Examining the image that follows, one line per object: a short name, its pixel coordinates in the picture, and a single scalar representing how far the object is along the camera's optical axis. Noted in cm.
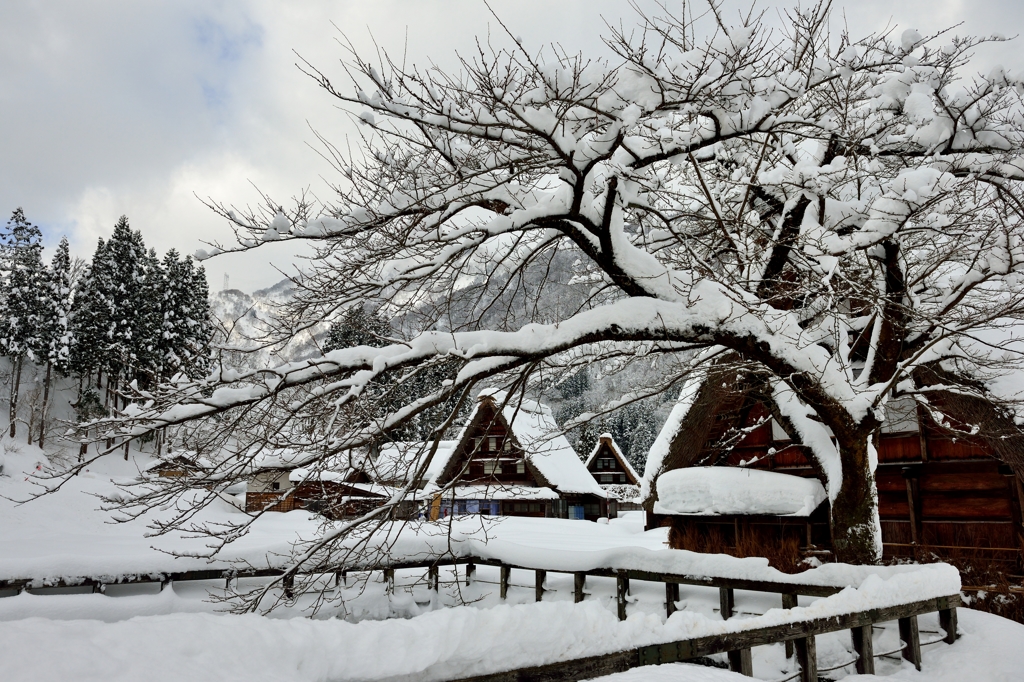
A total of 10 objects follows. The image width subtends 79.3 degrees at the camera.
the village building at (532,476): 2433
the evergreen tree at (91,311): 3638
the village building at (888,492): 945
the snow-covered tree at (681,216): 502
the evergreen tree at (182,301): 3384
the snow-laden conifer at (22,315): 4012
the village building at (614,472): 3900
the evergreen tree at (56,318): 3962
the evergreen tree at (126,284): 3647
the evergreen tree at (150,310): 3375
